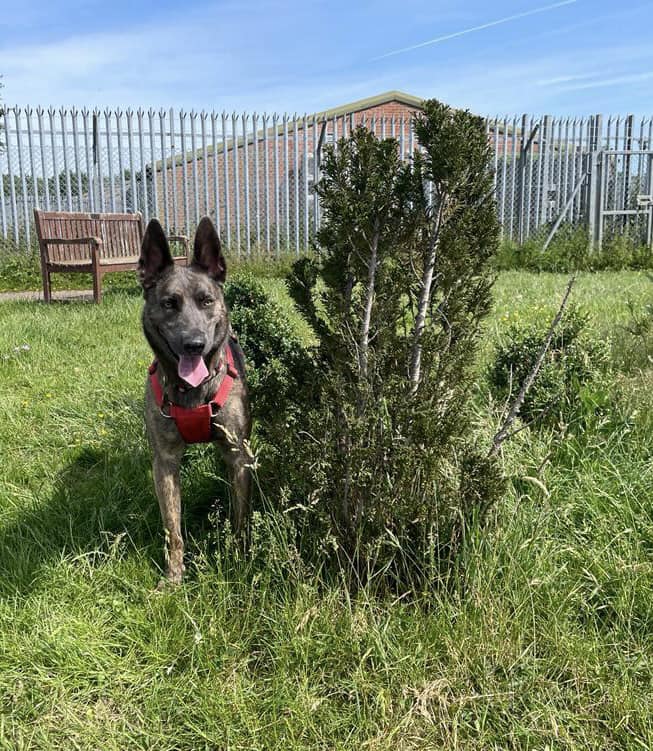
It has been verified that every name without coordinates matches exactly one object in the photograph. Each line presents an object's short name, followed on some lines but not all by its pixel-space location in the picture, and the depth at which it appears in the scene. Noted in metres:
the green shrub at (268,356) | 2.58
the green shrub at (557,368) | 3.71
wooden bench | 8.58
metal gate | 15.04
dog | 2.62
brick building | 13.20
